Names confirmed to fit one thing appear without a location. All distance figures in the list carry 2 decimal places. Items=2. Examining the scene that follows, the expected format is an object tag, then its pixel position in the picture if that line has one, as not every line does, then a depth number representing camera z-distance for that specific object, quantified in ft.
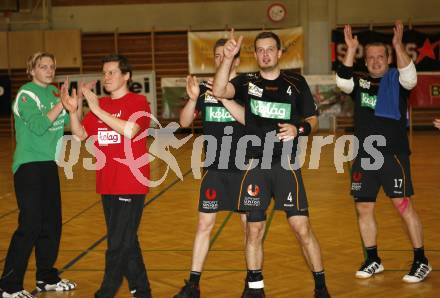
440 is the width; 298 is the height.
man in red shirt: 16.90
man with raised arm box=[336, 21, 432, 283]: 20.33
